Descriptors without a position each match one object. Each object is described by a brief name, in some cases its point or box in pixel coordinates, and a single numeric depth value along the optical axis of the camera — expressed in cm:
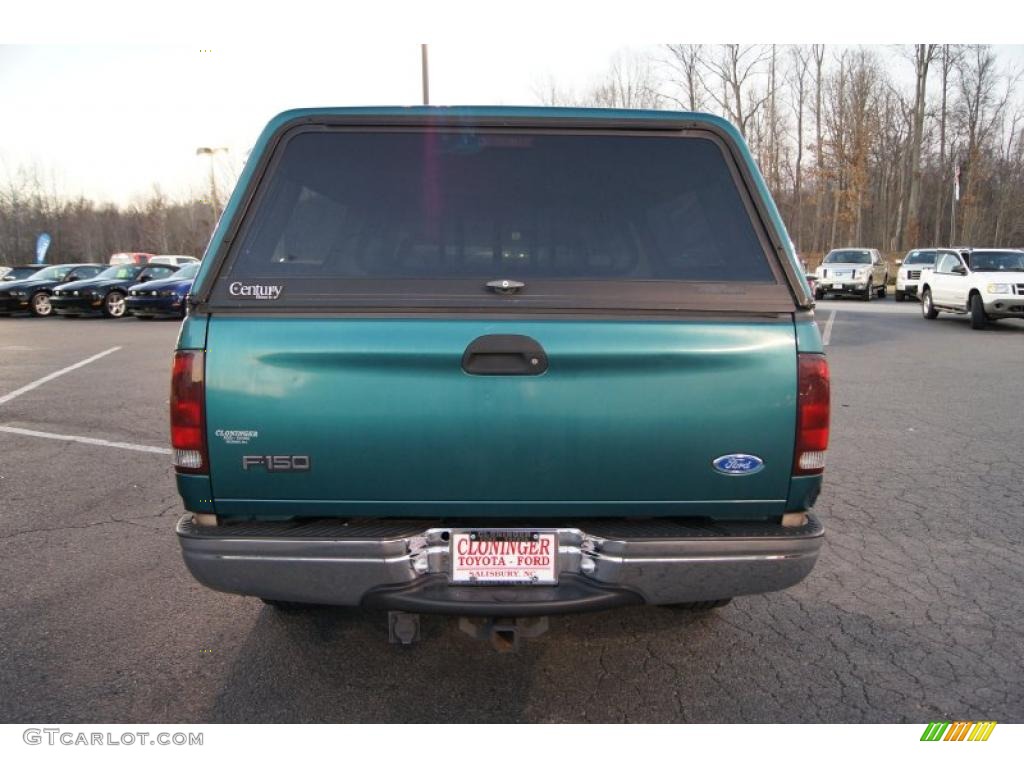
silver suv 2534
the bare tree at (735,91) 4544
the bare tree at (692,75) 4472
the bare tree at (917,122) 4449
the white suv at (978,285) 1514
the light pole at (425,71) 1575
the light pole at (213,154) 4222
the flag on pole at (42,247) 6600
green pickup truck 242
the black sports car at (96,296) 2047
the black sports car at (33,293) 2155
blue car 1934
